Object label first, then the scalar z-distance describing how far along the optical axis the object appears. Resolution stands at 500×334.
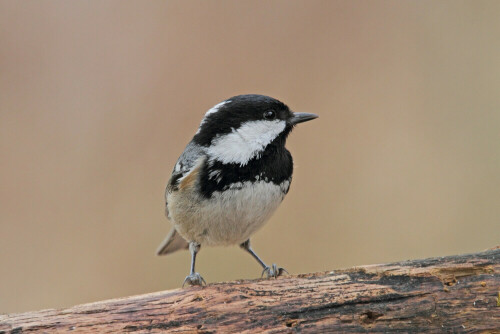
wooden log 6.19
